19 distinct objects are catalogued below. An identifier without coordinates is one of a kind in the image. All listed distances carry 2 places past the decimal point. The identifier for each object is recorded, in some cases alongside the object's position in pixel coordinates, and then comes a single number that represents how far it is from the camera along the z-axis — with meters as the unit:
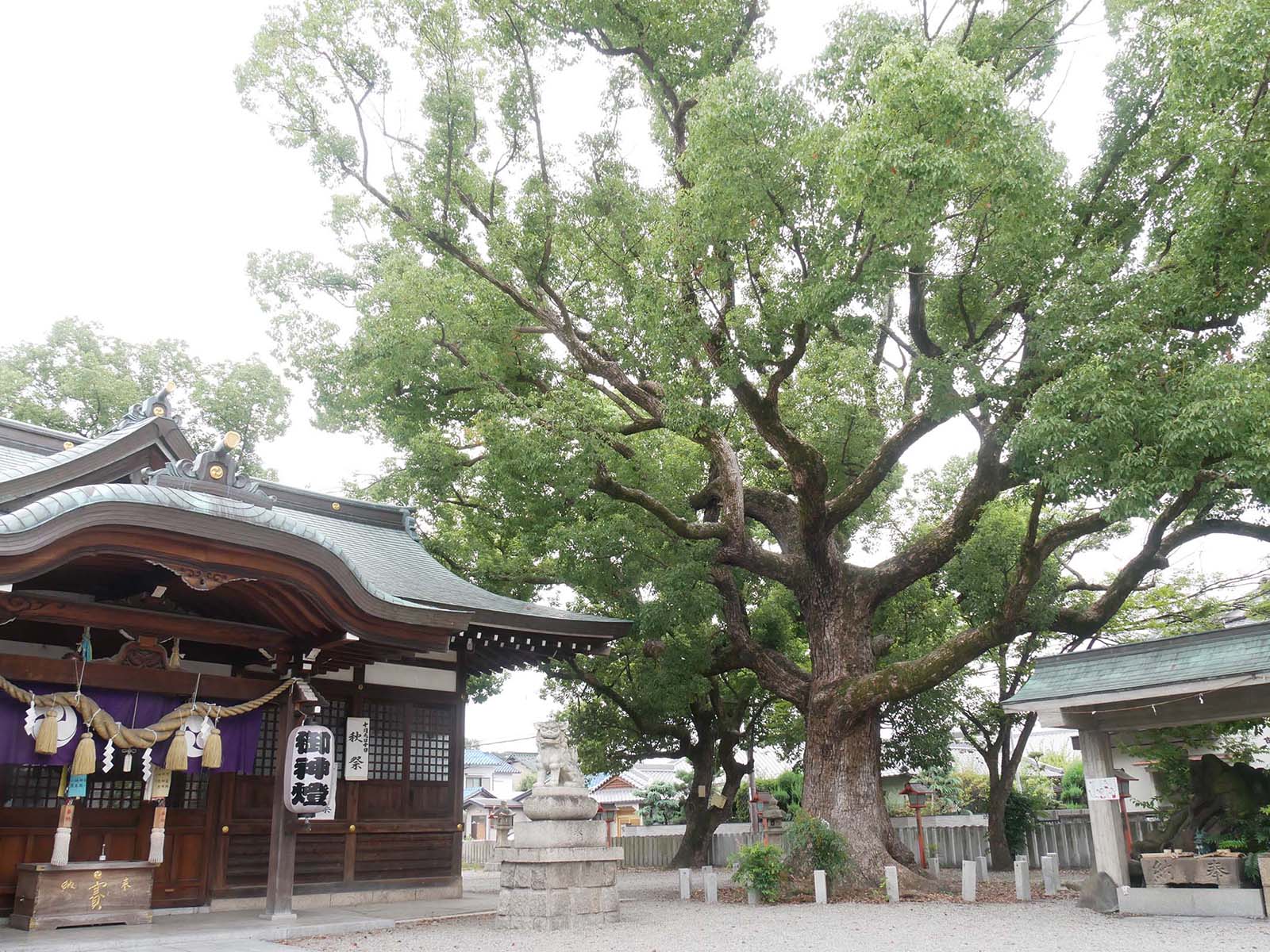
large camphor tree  9.08
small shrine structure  9.09
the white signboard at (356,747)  10.78
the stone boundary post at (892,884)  10.83
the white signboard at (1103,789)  9.84
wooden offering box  8.05
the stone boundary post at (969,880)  10.98
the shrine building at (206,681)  7.77
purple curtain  7.86
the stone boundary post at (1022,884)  11.33
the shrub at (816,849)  11.33
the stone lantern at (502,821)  21.75
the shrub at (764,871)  11.24
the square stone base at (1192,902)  8.92
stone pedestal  9.16
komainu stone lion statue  9.95
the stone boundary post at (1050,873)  12.12
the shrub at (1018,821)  18.78
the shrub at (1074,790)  24.94
